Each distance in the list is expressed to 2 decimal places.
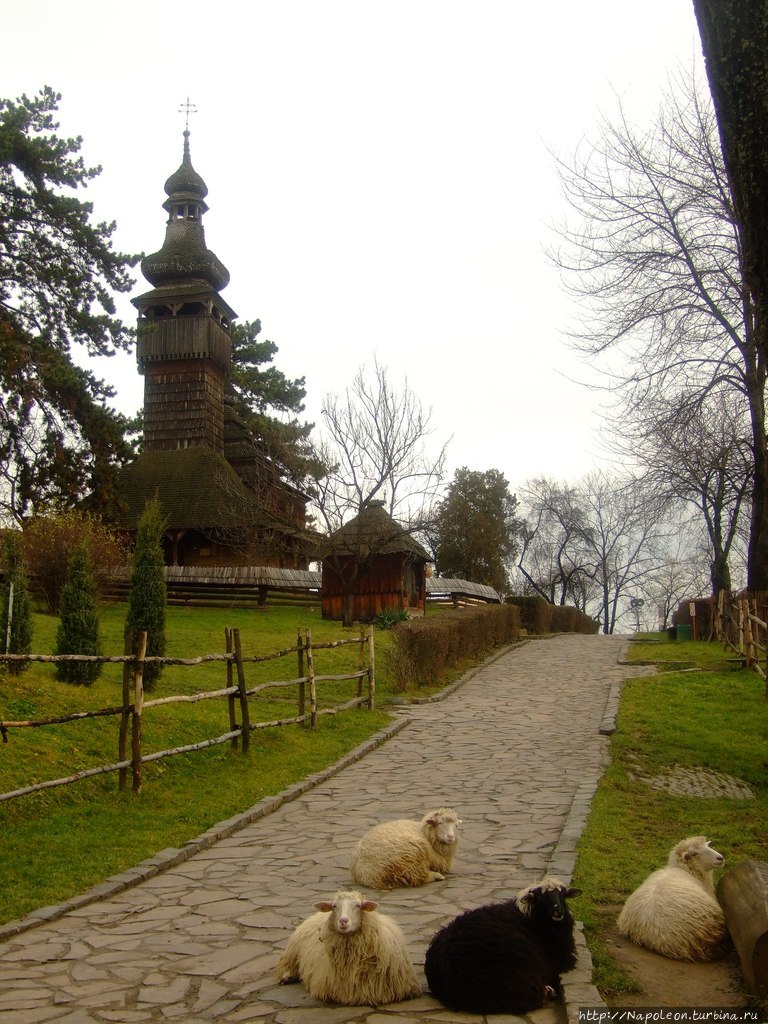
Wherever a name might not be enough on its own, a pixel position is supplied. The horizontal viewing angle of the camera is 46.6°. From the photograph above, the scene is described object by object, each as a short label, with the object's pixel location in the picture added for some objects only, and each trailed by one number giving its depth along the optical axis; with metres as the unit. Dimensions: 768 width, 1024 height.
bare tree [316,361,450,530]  28.59
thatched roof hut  28.12
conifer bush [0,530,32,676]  12.97
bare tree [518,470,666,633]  58.22
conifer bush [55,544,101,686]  13.13
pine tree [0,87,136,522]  22.59
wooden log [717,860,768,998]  4.22
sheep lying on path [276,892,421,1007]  4.34
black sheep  4.18
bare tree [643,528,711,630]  61.44
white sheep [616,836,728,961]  4.90
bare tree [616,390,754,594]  17.56
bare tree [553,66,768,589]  14.24
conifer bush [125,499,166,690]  15.31
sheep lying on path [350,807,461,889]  6.47
